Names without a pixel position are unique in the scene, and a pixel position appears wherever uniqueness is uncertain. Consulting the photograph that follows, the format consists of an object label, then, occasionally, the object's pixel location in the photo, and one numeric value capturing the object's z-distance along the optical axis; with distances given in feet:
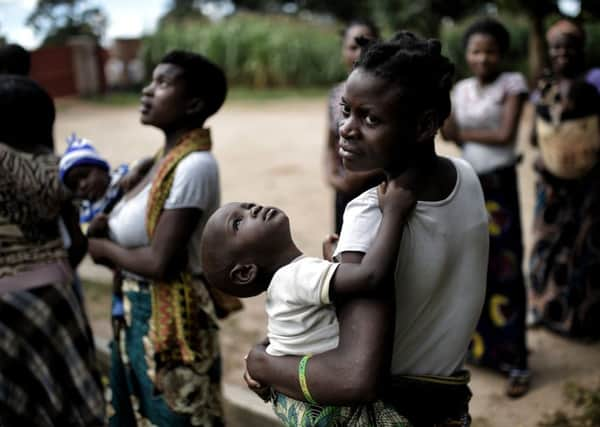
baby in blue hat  8.34
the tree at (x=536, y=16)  34.40
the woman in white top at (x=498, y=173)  11.69
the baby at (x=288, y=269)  4.45
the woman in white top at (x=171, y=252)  7.91
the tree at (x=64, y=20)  87.81
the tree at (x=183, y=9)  109.70
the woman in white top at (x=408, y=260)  4.51
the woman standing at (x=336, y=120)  10.68
